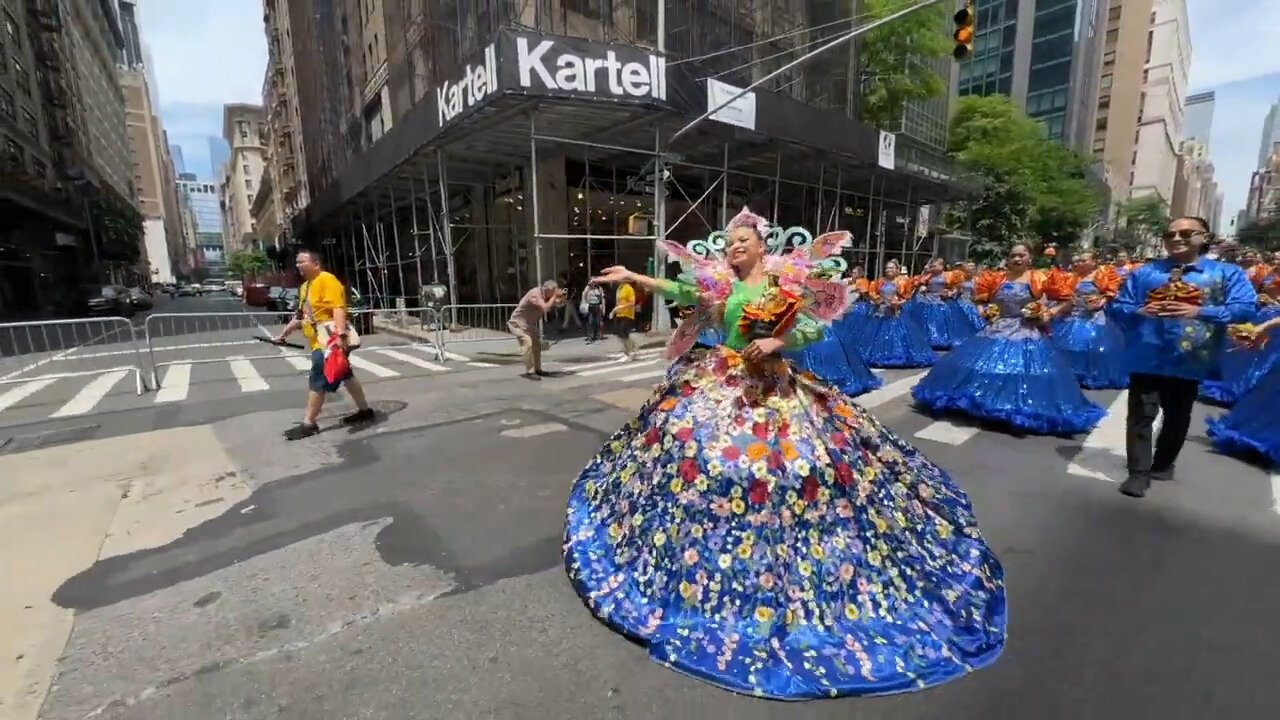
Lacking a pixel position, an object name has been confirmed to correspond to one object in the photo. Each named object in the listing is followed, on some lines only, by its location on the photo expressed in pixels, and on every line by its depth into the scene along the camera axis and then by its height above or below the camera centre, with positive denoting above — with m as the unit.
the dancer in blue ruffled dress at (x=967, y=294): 10.09 -0.49
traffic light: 8.70 +3.65
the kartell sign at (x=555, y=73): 10.10 +3.78
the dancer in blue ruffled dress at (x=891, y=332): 9.67 -1.09
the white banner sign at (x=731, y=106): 12.57 +3.73
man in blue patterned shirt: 3.82 -0.43
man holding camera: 9.07 -0.72
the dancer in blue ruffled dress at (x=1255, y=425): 4.75 -1.40
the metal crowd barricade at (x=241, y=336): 11.82 -1.57
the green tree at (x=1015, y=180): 28.50 +4.77
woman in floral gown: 2.35 -1.25
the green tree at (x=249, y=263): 79.56 +2.55
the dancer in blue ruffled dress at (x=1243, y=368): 6.28 -1.22
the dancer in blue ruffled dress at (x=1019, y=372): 5.73 -1.10
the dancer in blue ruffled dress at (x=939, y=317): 11.20 -0.97
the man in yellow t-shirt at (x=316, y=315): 5.77 -0.37
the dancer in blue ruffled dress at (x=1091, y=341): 7.82 -1.06
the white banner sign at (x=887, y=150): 17.70 +3.74
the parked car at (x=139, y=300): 30.65 -1.06
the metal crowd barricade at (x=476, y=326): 13.72 -1.46
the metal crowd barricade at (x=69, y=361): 9.61 -1.59
